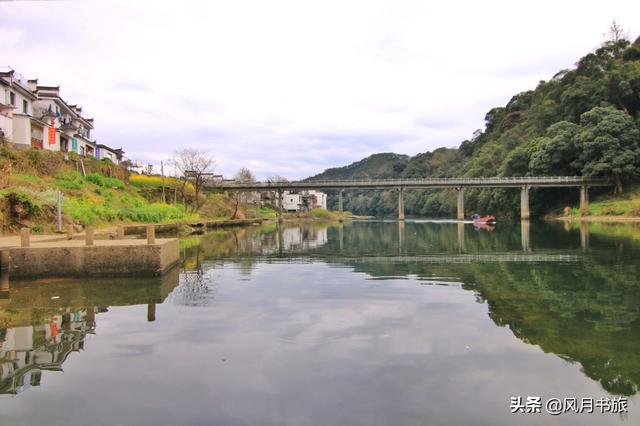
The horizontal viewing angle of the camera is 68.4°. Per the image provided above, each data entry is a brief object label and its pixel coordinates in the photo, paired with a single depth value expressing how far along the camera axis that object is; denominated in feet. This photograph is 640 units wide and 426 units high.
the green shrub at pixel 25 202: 73.51
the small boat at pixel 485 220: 203.02
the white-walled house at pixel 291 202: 386.71
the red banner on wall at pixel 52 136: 149.07
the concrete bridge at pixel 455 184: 208.54
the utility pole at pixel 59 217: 71.83
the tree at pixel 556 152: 207.31
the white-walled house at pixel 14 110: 122.31
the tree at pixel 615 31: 265.95
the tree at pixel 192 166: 190.97
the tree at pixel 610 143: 186.80
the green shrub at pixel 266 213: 287.61
